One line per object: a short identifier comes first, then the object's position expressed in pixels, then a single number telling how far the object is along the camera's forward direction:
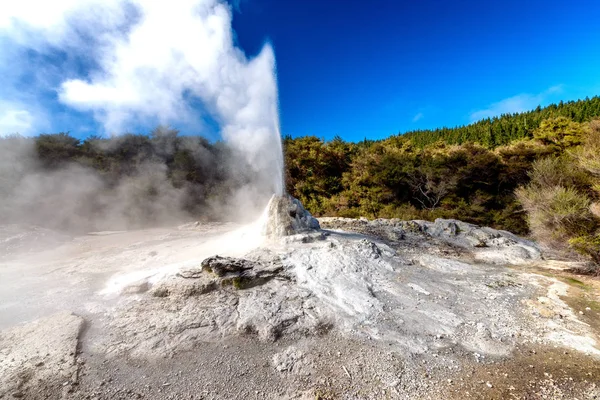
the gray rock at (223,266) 4.57
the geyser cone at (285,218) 6.18
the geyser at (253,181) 11.04
